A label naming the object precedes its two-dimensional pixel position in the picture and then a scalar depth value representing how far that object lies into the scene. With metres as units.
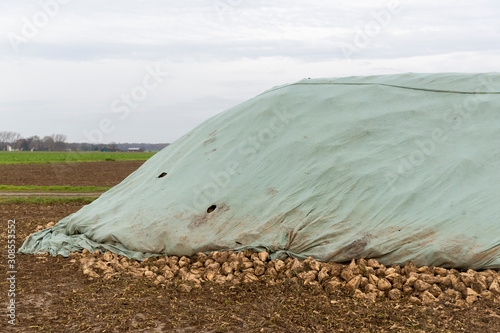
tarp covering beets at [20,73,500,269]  5.68
